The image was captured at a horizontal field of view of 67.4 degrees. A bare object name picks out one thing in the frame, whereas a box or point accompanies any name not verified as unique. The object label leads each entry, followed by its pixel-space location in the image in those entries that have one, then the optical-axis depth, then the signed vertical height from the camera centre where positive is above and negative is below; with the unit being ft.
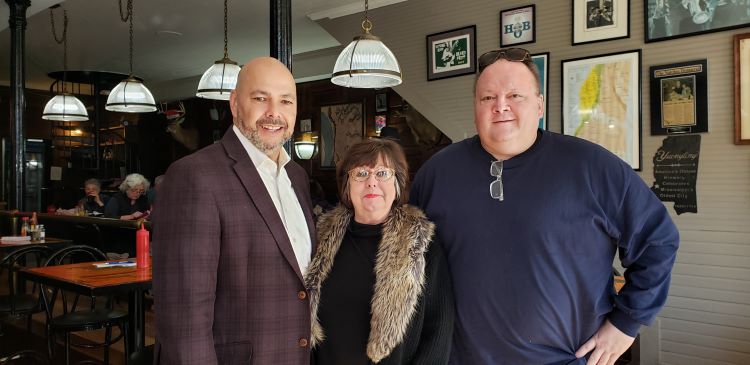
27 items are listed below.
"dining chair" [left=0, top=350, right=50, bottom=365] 12.62 -4.00
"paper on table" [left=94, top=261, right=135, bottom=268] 11.75 -1.64
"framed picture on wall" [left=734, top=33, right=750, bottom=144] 12.07 +2.00
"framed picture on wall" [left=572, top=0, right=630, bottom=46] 13.80 +4.09
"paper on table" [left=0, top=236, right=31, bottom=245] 17.04 -1.63
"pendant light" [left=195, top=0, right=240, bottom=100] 14.84 +2.82
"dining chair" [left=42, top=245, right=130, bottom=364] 10.97 -2.68
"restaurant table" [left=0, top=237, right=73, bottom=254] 16.47 -1.69
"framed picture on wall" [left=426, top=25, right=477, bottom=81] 16.63 +3.99
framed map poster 13.61 +2.05
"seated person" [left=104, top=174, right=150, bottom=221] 23.68 -0.62
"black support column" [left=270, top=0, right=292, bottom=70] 9.62 +2.65
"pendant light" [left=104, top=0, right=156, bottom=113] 17.15 +2.79
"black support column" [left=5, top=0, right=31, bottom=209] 20.90 +3.34
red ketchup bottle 11.34 -1.26
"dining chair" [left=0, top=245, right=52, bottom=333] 13.07 -2.71
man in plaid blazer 4.85 -0.57
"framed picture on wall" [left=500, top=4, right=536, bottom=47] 15.33 +4.38
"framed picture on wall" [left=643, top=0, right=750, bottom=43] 12.26 +3.73
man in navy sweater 5.42 -0.60
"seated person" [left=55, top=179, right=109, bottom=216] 26.45 -0.73
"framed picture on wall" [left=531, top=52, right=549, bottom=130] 15.08 +2.88
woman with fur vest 5.30 -0.90
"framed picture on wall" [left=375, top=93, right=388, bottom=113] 26.45 +3.89
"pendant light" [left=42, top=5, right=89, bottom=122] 20.56 +2.85
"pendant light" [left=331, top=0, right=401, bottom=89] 11.42 +2.53
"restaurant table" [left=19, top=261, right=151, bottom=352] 9.69 -1.68
